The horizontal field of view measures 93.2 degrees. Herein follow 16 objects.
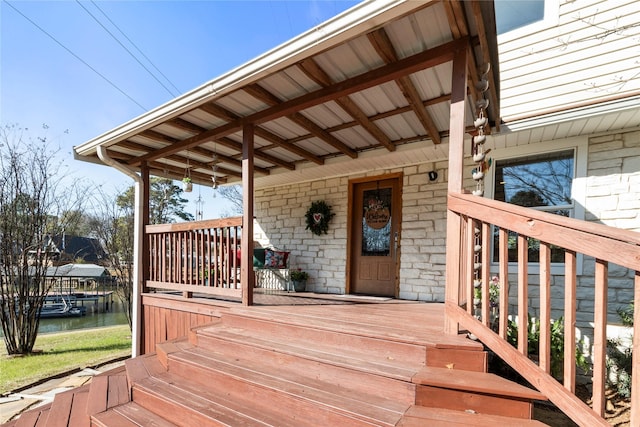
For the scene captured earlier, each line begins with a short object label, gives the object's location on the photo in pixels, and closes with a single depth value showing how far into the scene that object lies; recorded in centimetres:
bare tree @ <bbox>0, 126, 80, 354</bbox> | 526
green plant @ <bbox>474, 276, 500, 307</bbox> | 301
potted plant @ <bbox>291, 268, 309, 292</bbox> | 505
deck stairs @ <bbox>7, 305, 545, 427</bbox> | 154
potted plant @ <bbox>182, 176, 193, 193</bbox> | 441
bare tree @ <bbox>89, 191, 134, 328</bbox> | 683
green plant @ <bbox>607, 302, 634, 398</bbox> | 276
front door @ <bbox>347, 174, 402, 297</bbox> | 457
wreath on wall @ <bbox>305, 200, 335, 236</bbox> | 511
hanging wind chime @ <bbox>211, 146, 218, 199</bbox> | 444
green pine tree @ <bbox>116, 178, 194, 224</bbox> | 940
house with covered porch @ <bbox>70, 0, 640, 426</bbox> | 197
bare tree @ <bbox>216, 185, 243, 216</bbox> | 1494
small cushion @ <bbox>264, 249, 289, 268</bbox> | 513
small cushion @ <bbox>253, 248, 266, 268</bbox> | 525
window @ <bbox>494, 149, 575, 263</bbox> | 344
